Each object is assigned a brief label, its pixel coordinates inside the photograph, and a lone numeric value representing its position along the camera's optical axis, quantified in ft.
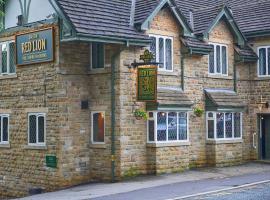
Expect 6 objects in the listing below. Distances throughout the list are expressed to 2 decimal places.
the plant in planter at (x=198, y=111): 75.10
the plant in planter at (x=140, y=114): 67.15
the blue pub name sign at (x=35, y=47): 67.31
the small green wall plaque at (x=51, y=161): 66.65
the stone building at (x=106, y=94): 66.44
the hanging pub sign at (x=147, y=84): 64.59
